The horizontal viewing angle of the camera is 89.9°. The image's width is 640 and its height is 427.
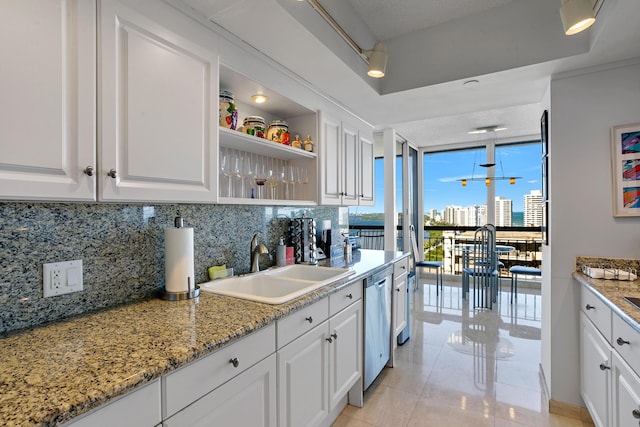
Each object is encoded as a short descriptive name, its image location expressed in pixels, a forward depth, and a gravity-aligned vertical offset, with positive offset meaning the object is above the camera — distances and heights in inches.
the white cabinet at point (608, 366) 51.8 -29.3
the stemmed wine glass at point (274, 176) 84.3 +10.1
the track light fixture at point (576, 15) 51.7 +32.4
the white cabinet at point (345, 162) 97.2 +17.6
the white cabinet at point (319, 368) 56.0 -31.7
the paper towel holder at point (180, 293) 57.5 -14.1
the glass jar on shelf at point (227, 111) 67.6 +22.1
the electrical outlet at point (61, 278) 45.9 -9.2
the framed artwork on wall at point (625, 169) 76.9 +10.4
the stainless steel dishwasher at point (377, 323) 87.3 -31.8
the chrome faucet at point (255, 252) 80.0 -9.4
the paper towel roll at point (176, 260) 57.4 -8.1
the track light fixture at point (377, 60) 70.4 +33.9
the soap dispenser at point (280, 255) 91.2 -11.6
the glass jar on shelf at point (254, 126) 78.0 +21.9
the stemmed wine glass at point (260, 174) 79.6 +10.2
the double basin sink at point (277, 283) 61.9 -15.6
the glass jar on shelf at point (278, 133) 85.4 +22.1
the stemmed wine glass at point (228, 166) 69.9 +10.8
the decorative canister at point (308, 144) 93.2 +20.4
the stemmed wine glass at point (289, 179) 91.1 +10.1
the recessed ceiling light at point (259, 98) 79.4 +29.3
